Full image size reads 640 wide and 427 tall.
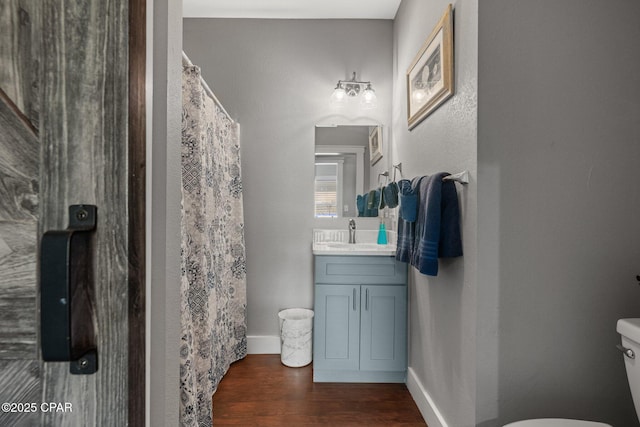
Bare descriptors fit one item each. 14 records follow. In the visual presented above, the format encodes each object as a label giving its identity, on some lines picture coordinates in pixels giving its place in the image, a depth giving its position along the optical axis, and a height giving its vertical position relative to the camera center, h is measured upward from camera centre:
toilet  1.07 -0.50
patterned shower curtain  1.48 -0.20
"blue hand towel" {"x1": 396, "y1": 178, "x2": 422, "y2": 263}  1.70 -0.01
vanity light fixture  2.66 +0.94
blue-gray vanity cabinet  2.19 -0.68
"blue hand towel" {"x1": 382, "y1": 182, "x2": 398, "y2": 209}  2.30 +0.12
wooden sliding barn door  0.41 +0.03
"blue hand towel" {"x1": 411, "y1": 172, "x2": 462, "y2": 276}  1.42 -0.05
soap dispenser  2.66 -0.18
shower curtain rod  1.61 +0.71
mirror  2.74 +0.38
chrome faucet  2.70 -0.15
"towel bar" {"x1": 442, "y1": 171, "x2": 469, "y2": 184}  1.35 +0.15
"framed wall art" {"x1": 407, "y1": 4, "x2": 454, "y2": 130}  1.50 +0.72
